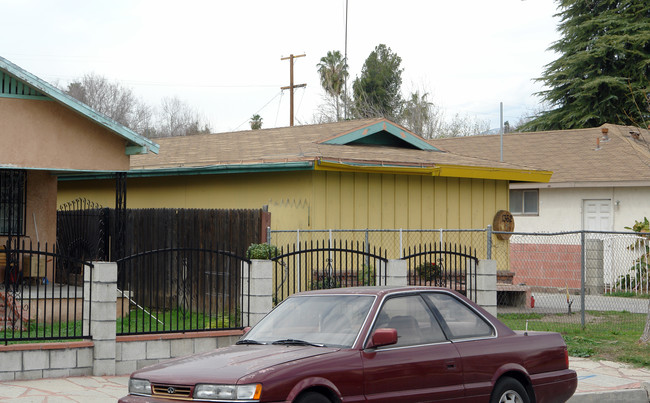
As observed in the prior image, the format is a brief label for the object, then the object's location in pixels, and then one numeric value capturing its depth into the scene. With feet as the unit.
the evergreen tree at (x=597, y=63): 119.55
